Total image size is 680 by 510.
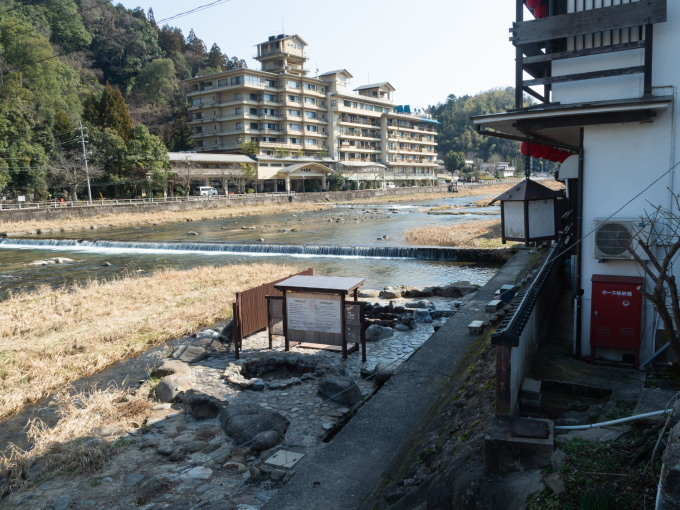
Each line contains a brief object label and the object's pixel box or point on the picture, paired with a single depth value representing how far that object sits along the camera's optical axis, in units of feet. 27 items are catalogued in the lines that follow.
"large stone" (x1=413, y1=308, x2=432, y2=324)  39.11
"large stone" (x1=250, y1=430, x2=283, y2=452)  20.21
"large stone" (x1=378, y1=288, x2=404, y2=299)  49.24
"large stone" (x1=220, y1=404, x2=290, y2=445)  21.09
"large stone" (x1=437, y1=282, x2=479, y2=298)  48.57
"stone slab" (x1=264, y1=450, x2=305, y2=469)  18.66
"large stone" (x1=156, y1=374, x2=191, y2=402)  25.80
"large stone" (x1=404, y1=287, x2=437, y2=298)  49.80
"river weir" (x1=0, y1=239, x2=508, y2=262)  73.50
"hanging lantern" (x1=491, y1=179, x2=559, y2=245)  23.22
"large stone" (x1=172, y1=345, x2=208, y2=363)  31.81
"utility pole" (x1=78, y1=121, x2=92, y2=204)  146.12
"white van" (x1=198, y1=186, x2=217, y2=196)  187.83
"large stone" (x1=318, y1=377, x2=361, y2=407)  24.41
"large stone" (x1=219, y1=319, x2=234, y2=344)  34.94
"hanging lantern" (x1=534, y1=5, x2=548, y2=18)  22.95
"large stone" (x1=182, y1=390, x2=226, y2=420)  23.67
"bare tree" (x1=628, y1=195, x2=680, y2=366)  19.29
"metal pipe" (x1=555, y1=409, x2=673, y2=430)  13.11
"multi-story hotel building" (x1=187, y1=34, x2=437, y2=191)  232.12
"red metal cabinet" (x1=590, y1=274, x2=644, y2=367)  19.98
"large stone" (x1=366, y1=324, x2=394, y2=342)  34.40
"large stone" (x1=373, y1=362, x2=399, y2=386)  26.03
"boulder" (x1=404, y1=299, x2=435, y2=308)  43.62
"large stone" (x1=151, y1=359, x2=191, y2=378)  28.81
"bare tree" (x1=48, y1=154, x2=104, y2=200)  151.43
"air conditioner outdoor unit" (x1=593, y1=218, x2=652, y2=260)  19.89
